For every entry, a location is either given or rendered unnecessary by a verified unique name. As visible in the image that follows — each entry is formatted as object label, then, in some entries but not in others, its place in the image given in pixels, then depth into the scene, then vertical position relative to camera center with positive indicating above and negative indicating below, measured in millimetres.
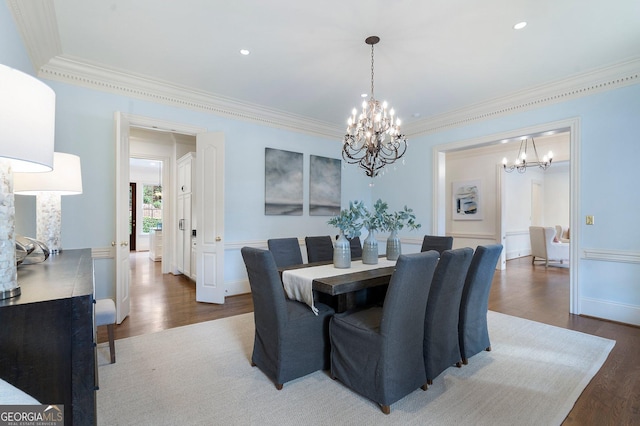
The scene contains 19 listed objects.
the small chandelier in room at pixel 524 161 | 6067 +1102
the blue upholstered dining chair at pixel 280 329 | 2082 -853
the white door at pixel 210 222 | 4152 -112
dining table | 2158 -506
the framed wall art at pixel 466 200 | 7129 +331
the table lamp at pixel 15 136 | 926 +255
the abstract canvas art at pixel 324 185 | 5430 +529
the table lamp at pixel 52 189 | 2135 +186
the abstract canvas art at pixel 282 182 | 4879 +531
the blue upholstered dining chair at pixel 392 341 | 1819 -835
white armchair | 7090 -800
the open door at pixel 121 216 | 3279 -22
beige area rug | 1812 -1233
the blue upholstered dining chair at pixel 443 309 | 2059 -694
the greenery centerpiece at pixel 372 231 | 2834 -168
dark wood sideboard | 922 -432
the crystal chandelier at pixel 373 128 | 3027 +890
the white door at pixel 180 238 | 5877 -479
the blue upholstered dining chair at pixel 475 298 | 2438 -708
